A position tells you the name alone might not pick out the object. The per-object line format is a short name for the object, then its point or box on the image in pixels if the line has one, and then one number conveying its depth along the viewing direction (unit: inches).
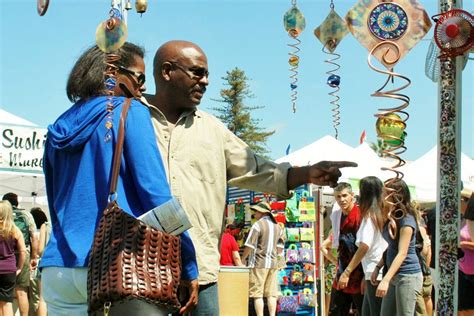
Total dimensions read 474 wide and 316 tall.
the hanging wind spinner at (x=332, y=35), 172.4
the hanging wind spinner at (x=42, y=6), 149.9
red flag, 543.2
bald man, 121.2
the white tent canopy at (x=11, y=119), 471.6
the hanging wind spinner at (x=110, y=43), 99.7
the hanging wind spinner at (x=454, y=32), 165.5
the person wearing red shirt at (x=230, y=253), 442.9
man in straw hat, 434.6
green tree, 1813.5
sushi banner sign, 439.8
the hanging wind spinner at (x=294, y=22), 172.1
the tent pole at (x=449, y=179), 170.9
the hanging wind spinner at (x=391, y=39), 147.4
